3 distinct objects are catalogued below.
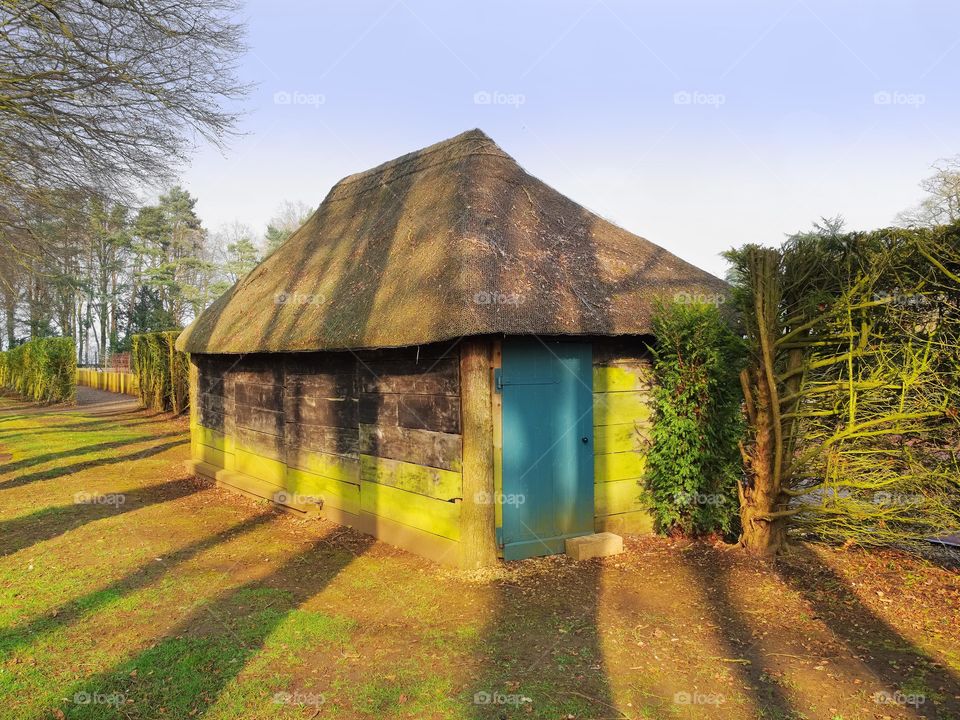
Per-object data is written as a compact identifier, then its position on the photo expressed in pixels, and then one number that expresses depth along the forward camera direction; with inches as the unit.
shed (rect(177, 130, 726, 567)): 265.3
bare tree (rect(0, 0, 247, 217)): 391.9
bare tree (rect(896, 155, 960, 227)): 823.7
